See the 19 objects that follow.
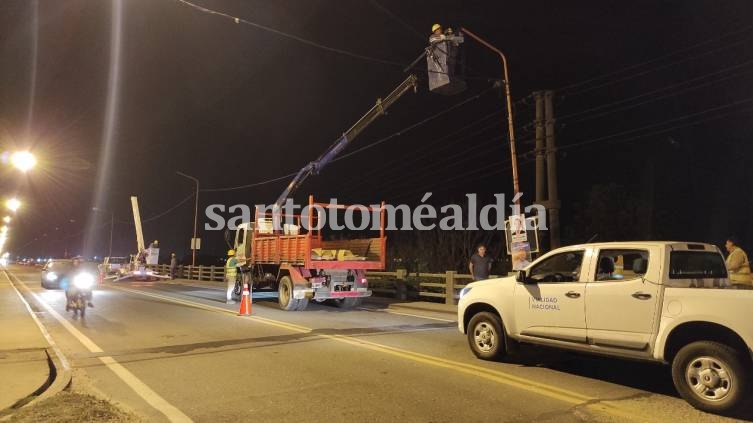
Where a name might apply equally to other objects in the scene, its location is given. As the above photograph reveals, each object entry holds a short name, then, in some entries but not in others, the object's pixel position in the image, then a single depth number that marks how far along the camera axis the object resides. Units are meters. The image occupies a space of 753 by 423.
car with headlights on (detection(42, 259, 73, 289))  24.67
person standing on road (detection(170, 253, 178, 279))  38.28
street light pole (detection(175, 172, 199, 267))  37.38
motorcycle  14.37
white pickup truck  5.44
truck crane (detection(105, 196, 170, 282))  37.37
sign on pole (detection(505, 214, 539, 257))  14.61
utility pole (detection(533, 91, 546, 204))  16.22
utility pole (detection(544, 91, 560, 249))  15.73
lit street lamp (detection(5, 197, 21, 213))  22.26
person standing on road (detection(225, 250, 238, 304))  17.69
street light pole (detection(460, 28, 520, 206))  16.09
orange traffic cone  13.88
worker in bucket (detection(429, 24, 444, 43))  13.26
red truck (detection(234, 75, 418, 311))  14.94
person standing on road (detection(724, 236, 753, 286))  11.30
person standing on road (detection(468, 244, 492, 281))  14.61
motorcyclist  14.40
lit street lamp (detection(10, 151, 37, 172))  13.19
